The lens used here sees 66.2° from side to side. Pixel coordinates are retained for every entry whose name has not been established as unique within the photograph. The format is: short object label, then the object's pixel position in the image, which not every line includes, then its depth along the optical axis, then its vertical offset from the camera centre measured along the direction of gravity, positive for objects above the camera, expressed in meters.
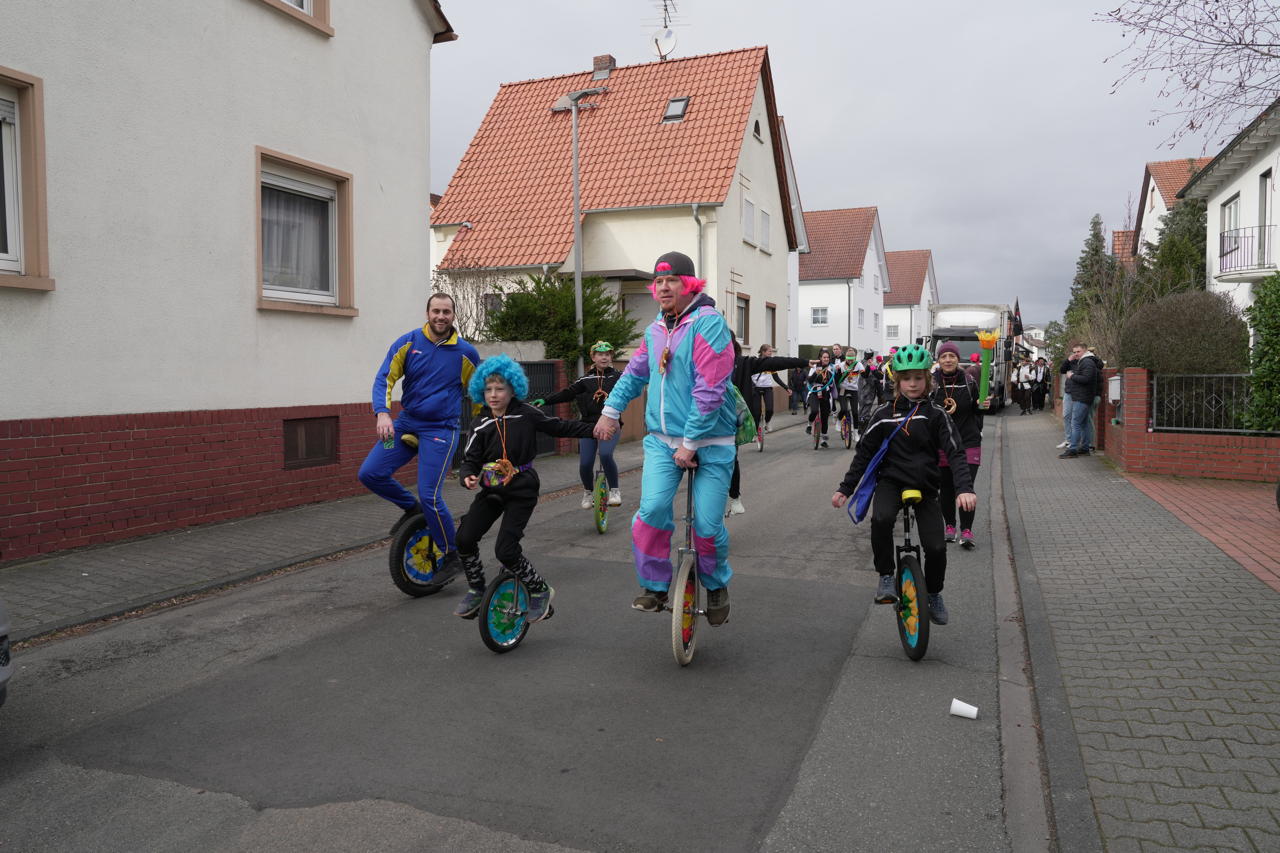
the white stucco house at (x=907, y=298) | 65.56 +5.78
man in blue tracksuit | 6.55 -0.19
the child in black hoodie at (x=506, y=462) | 5.36 -0.43
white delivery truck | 29.52 +1.74
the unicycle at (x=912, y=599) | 5.01 -1.12
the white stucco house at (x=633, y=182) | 24.09 +5.25
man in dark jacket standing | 15.34 -0.18
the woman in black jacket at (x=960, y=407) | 8.27 -0.20
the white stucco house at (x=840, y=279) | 49.97 +5.39
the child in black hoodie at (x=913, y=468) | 5.21 -0.45
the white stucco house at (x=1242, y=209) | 21.81 +4.30
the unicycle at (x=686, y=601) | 4.86 -1.11
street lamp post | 16.39 +1.95
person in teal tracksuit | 4.94 -0.22
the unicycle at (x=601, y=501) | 9.00 -1.09
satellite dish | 28.80 +10.06
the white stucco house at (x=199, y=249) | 7.67 +1.29
